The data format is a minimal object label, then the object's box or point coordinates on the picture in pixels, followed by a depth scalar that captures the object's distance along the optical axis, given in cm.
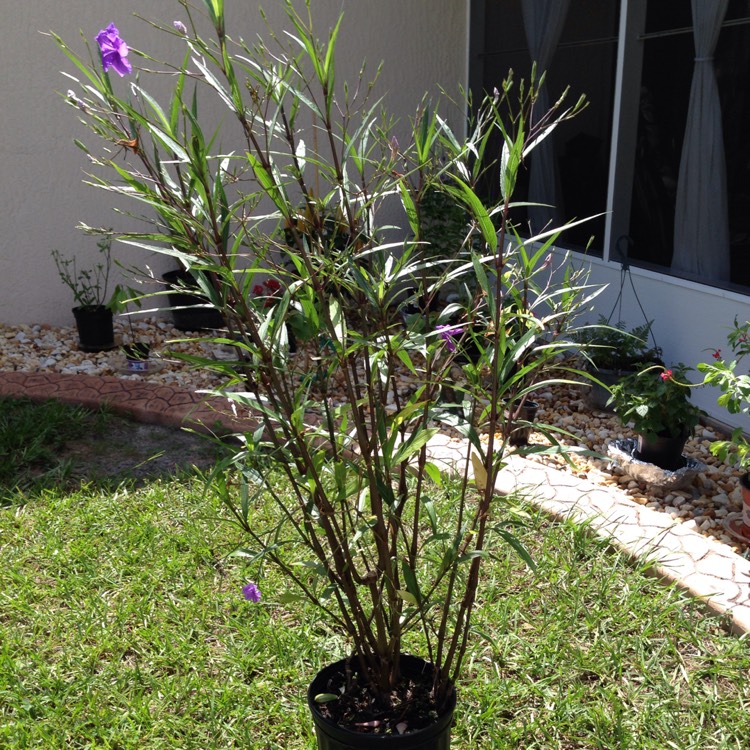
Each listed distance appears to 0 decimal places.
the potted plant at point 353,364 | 136
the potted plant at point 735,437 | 312
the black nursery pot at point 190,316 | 614
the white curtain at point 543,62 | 569
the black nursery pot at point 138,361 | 536
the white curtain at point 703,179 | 448
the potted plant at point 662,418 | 378
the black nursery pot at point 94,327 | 568
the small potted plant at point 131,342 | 539
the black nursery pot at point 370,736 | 171
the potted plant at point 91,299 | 570
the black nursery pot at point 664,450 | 381
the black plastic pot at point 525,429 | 405
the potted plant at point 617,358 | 464
